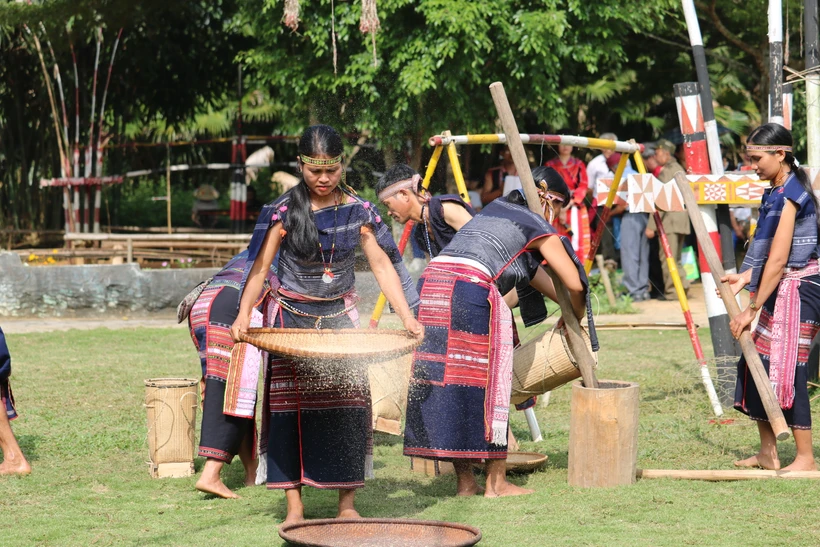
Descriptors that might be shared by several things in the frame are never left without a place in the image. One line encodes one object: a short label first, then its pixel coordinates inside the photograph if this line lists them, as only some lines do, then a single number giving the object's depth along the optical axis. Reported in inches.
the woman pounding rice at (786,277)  425.7
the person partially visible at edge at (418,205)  447.5
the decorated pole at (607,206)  527.5
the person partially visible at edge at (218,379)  419.5
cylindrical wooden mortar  406.6
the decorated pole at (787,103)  555.5
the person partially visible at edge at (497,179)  1123.9
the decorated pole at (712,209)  561.9
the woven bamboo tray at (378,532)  343.6
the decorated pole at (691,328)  552.4
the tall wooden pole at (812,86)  576.4
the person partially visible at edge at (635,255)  1047.7
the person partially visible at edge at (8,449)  449.1
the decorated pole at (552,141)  512.4
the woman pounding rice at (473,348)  405.4
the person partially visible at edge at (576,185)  964.0
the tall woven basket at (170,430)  448.8
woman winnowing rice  369.1
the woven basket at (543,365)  439.8
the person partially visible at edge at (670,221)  1024.6
